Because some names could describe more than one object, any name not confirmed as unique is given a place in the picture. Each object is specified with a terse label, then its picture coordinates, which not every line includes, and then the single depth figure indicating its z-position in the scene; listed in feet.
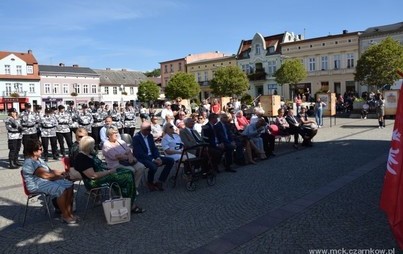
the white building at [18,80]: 176.76
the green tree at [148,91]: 213.25
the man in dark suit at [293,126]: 38.58
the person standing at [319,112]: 61.82
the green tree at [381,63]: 89.04
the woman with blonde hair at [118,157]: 22.18
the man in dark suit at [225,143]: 29.35
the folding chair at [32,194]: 17.31
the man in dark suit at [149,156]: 23.58
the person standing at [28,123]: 34.47
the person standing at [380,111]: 54.67
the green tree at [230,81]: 152.46
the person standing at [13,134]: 33.55
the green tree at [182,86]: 177.27
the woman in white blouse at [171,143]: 25.90
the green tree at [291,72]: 137.18
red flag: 10.35
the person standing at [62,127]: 37.09
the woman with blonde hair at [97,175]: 18.31
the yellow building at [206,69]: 193.73
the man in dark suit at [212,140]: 27.34
